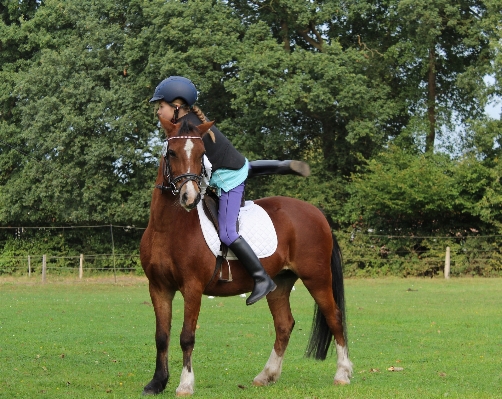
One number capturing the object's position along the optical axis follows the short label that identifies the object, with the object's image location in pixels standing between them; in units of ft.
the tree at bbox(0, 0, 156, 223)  123.75
